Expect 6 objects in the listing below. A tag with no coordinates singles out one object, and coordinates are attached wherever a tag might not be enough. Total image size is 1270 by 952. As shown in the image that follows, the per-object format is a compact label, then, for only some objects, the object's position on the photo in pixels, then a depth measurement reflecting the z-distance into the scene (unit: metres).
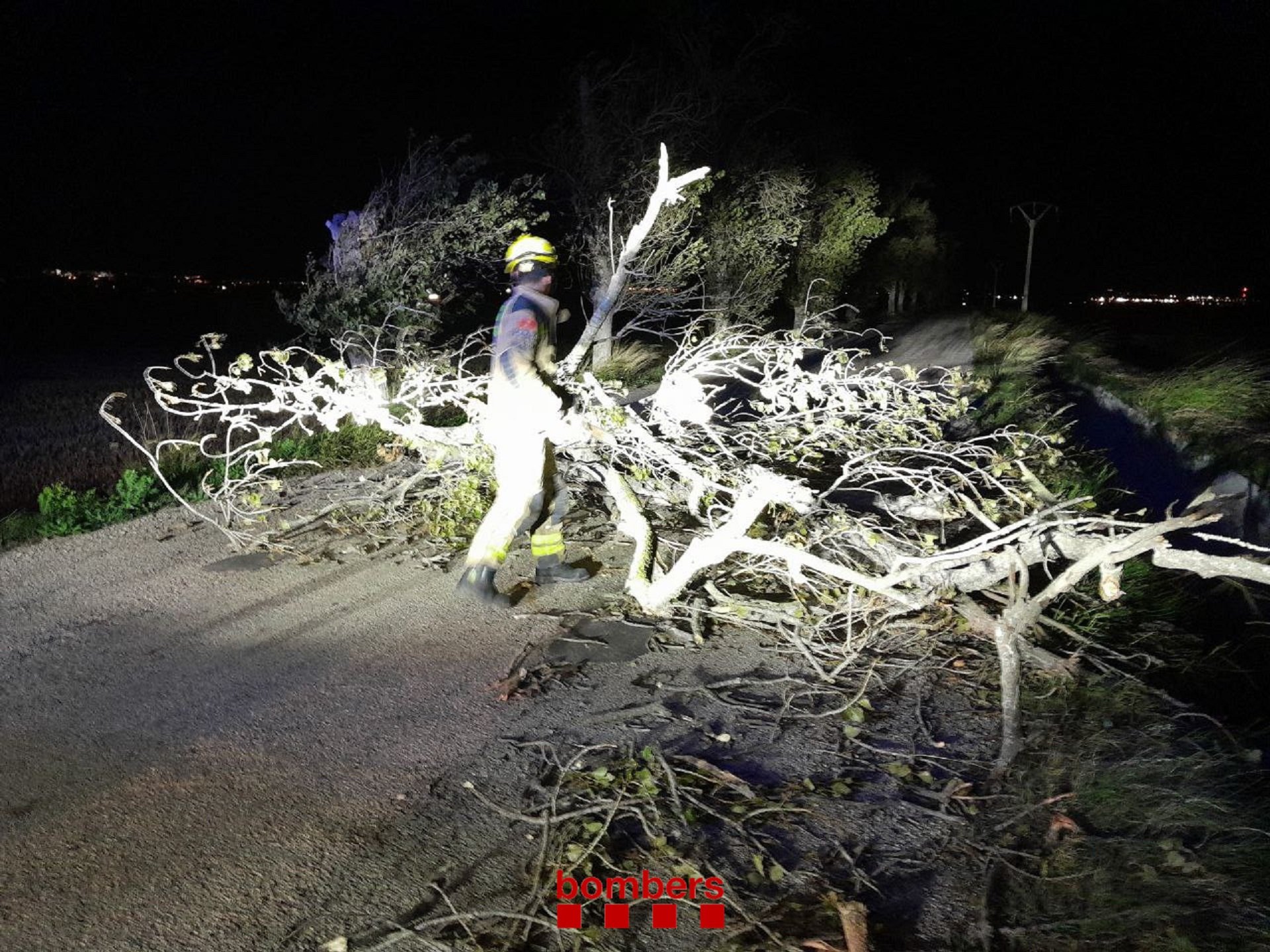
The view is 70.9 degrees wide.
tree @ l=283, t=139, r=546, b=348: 10.77
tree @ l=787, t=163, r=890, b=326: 21.61
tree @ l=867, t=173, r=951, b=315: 29.94
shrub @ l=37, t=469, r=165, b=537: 6.82
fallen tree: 4.60
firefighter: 5.16
